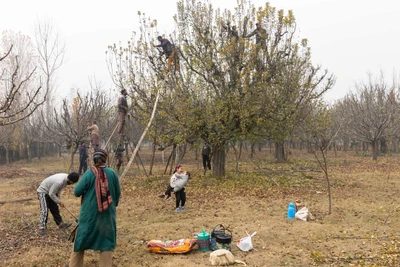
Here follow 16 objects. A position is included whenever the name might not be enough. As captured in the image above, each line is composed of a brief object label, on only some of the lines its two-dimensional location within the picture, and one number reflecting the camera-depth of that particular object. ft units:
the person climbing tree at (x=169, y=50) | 42.86
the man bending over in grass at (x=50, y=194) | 20.92
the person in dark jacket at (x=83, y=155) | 53.72
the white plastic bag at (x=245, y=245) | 19.35
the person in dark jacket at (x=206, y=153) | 55.62
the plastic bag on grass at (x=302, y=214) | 25.36
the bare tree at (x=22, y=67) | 87.05
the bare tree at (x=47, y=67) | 95.80
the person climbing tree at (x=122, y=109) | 40.68
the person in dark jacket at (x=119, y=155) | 49.30
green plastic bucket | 19.26
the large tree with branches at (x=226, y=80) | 41.42
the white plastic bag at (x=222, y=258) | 17.06
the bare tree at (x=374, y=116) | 76.38
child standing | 28.63
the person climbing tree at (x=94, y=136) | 43.14
